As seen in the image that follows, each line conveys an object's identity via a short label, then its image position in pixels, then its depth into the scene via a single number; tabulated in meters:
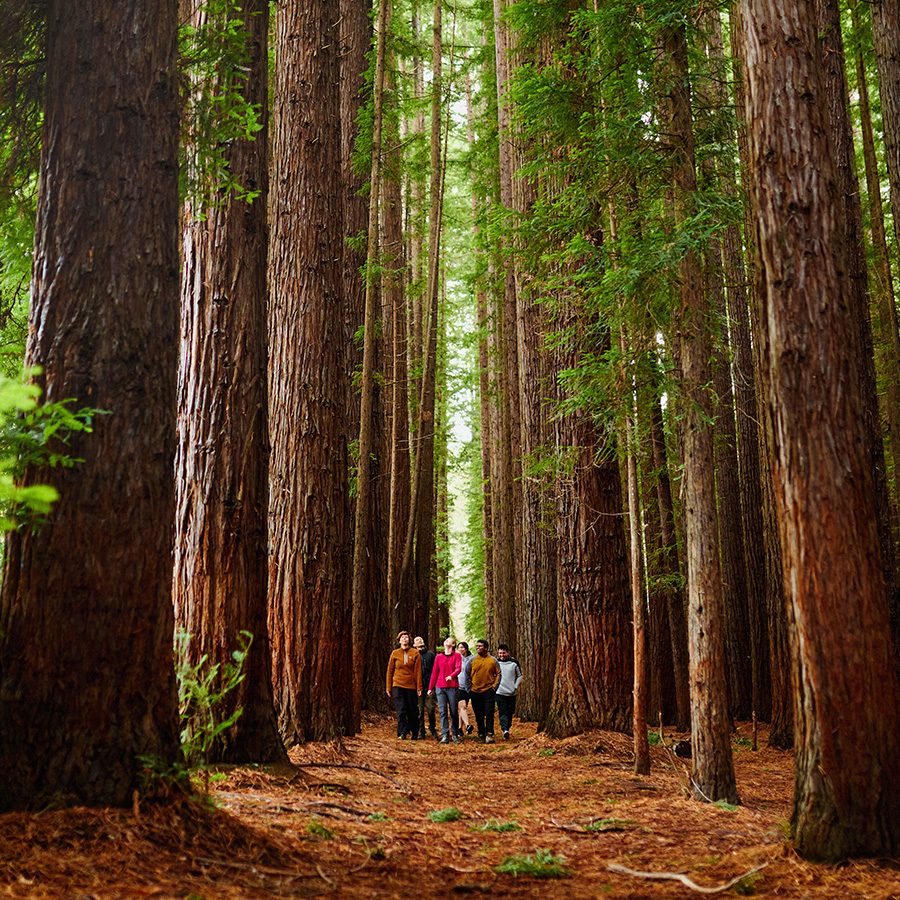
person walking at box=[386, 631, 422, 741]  13.76
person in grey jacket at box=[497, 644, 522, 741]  14.53
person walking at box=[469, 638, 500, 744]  14.41
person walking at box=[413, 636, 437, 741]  14.91
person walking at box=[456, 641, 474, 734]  14.70
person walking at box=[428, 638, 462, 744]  14.26
